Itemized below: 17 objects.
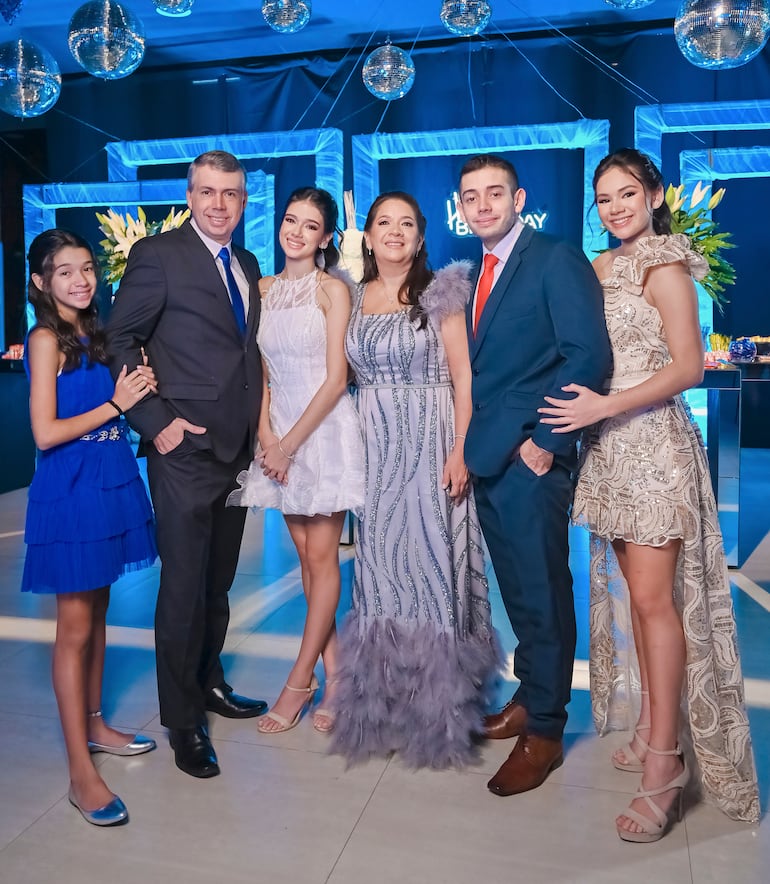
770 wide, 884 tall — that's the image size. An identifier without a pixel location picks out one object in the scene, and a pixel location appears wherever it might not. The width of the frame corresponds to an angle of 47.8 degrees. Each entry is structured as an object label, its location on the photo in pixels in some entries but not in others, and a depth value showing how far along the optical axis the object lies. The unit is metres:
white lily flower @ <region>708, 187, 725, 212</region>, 4.81
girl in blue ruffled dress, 2.29
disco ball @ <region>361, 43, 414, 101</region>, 6.07
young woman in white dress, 2.65
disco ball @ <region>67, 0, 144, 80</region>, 4.72
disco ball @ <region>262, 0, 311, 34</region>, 5.30
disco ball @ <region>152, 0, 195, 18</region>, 5.13
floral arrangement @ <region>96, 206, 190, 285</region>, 4.73
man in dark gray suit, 2.50
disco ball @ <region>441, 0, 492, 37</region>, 5.53
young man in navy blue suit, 2.27
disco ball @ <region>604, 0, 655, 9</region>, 4.76
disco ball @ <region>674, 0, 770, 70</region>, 4.09
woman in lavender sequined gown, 2.51
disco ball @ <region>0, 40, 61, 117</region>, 4.80
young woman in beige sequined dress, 2.17
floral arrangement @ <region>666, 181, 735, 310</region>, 4.54
